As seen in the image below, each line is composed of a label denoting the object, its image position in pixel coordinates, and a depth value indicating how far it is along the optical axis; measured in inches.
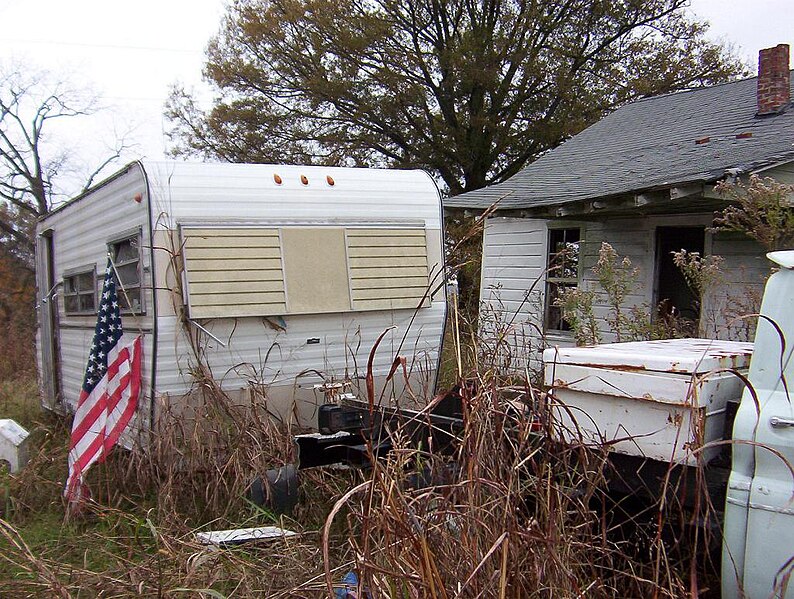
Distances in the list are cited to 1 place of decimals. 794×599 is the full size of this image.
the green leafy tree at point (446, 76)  903.1
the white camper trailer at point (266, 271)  234.7
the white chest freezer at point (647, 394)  118.2
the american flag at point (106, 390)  227.5
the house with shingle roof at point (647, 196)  340.8
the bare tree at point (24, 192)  951.0
